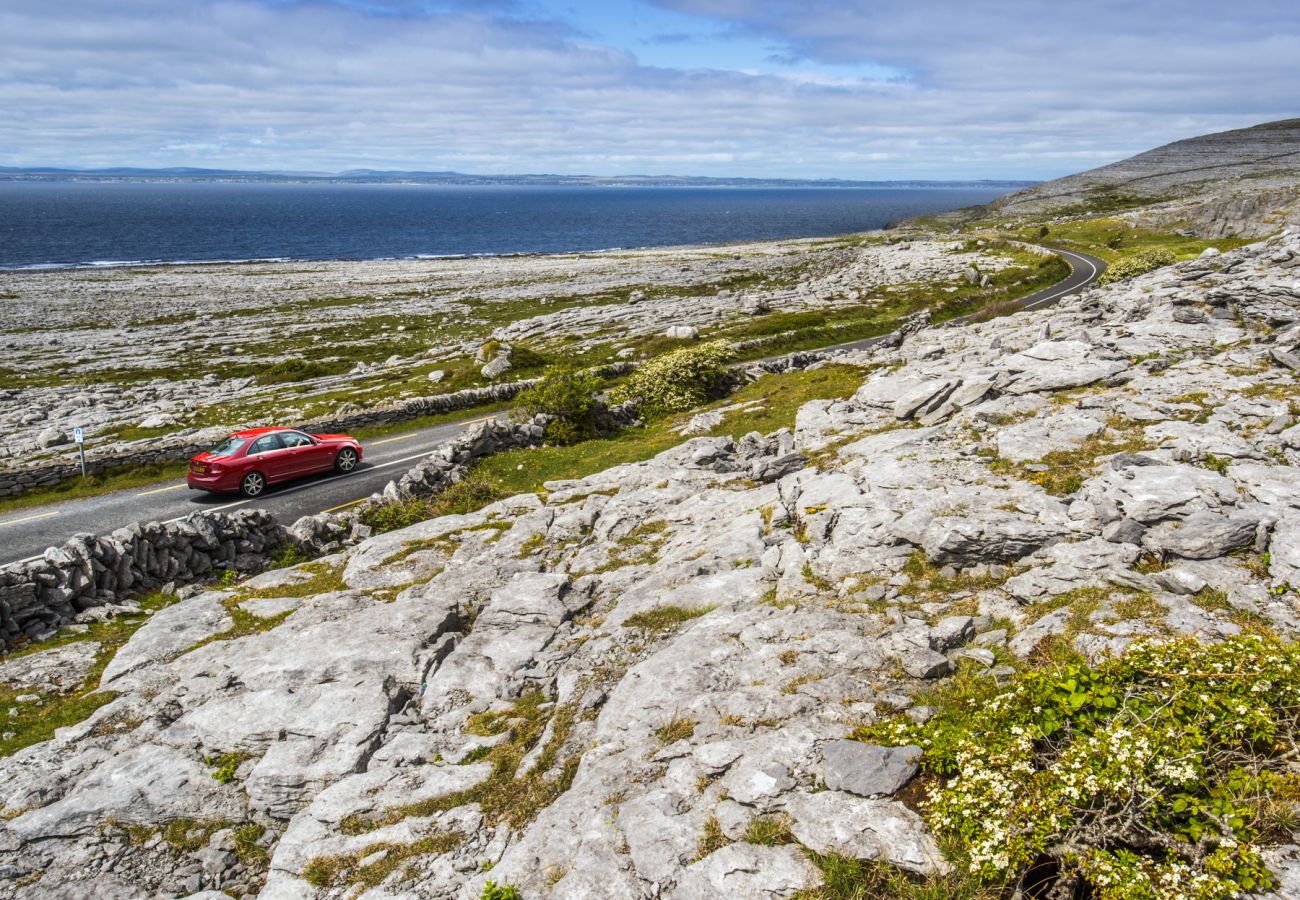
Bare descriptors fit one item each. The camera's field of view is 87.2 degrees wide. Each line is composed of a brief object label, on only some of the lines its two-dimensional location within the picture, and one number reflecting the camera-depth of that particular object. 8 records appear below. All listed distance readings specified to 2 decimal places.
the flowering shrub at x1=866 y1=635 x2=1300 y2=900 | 5.98
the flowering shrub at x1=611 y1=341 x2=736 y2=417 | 35.56
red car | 25.19
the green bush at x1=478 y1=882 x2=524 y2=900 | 7.46
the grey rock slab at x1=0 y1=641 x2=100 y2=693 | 14.04
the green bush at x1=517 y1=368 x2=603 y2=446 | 30.36
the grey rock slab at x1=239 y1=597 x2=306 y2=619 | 15.98
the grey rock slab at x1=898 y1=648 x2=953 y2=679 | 9.52
